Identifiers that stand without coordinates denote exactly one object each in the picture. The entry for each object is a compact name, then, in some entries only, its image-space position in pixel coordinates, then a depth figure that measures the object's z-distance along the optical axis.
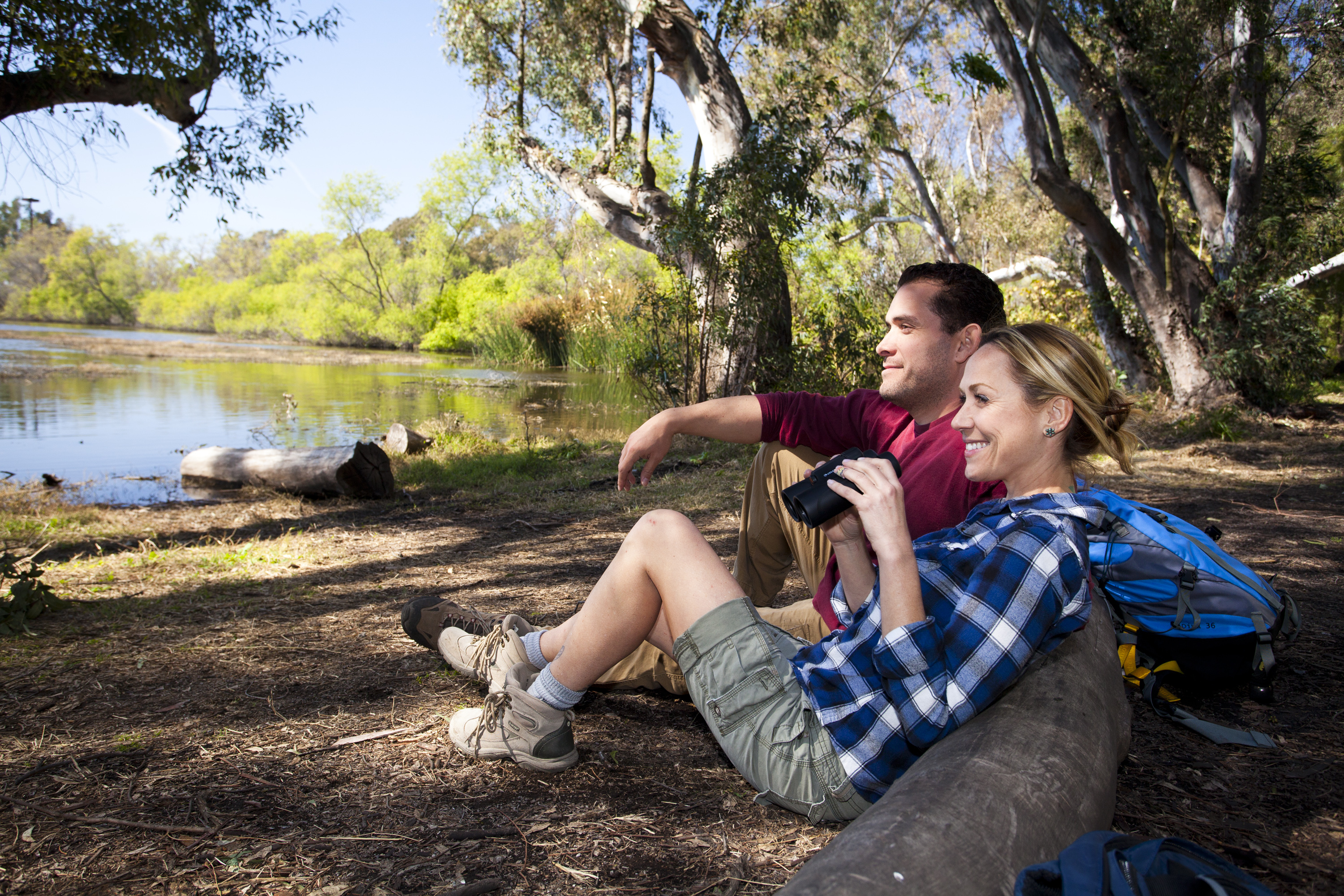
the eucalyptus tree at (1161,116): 8.96
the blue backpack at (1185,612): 2.26
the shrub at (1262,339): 8.77
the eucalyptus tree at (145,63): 4.98
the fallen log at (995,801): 1.13
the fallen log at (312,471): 5.98
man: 2.20
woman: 1.52
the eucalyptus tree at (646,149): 7.42
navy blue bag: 1.03
